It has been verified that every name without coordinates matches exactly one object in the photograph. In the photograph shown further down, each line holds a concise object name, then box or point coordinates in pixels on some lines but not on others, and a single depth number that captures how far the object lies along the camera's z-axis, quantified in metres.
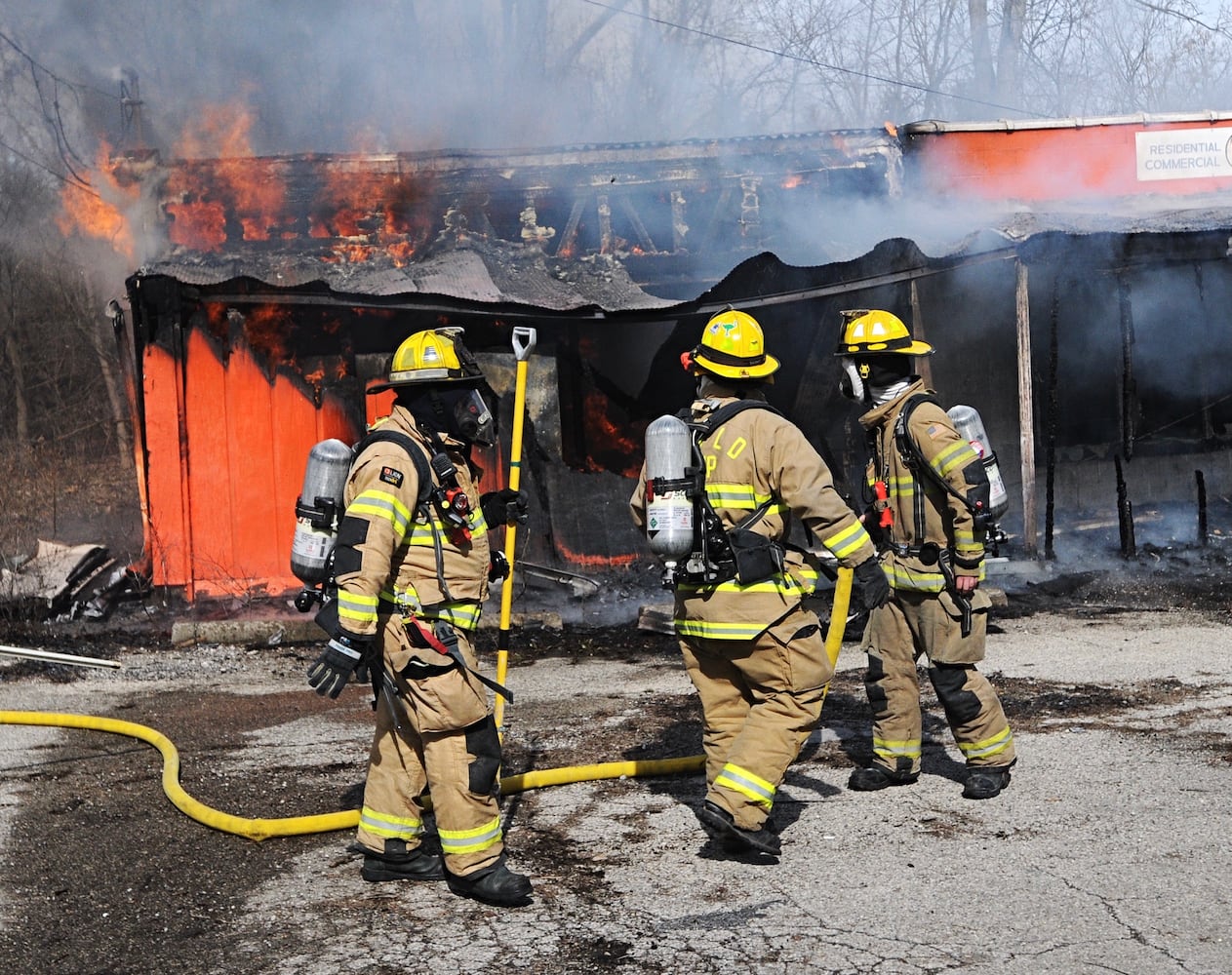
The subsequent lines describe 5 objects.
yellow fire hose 5.27
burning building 11.23
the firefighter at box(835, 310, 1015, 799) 5.56
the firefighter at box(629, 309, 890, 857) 4.85
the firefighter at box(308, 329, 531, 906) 4.46
